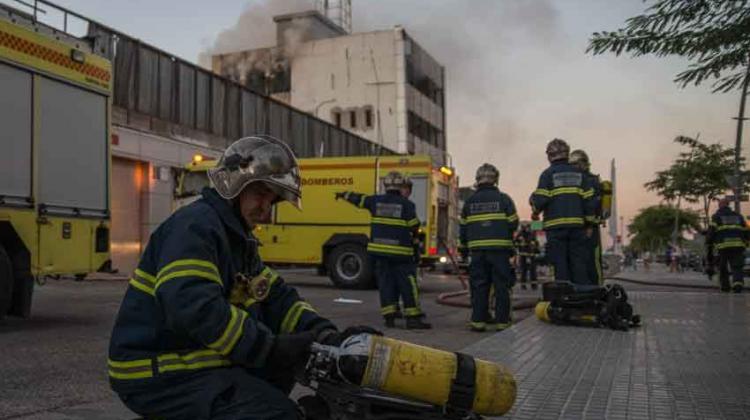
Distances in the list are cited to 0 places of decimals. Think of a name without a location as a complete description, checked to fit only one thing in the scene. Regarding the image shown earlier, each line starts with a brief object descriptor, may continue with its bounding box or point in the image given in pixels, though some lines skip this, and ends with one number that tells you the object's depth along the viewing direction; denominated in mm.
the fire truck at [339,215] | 15047
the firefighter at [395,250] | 8422
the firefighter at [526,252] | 16375
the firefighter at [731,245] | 13203
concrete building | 43500
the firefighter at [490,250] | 8031
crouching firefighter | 2436
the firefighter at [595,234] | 8328
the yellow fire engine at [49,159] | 7320
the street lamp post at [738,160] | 17859
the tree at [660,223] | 56594
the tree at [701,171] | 31297
